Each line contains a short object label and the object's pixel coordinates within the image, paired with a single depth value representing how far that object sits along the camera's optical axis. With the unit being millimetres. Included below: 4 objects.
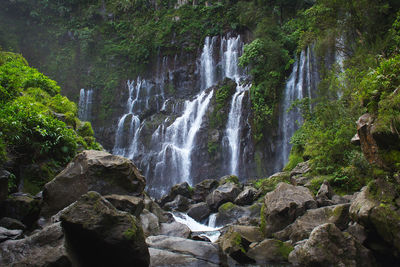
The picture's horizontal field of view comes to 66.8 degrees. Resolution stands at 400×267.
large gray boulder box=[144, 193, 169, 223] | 10461
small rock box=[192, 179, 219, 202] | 16798
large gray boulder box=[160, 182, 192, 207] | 17188
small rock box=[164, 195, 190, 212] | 15656
